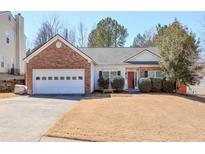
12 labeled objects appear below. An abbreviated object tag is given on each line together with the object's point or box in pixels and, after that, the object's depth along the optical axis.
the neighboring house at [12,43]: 20.49
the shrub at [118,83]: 16.93
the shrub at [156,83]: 16.84
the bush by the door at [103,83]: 17.64
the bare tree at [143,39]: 38.09
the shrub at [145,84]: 16.64
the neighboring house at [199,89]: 17.43
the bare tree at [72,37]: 34.85
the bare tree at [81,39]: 35.19
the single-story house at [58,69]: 16.01
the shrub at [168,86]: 16.79
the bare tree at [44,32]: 32.58
